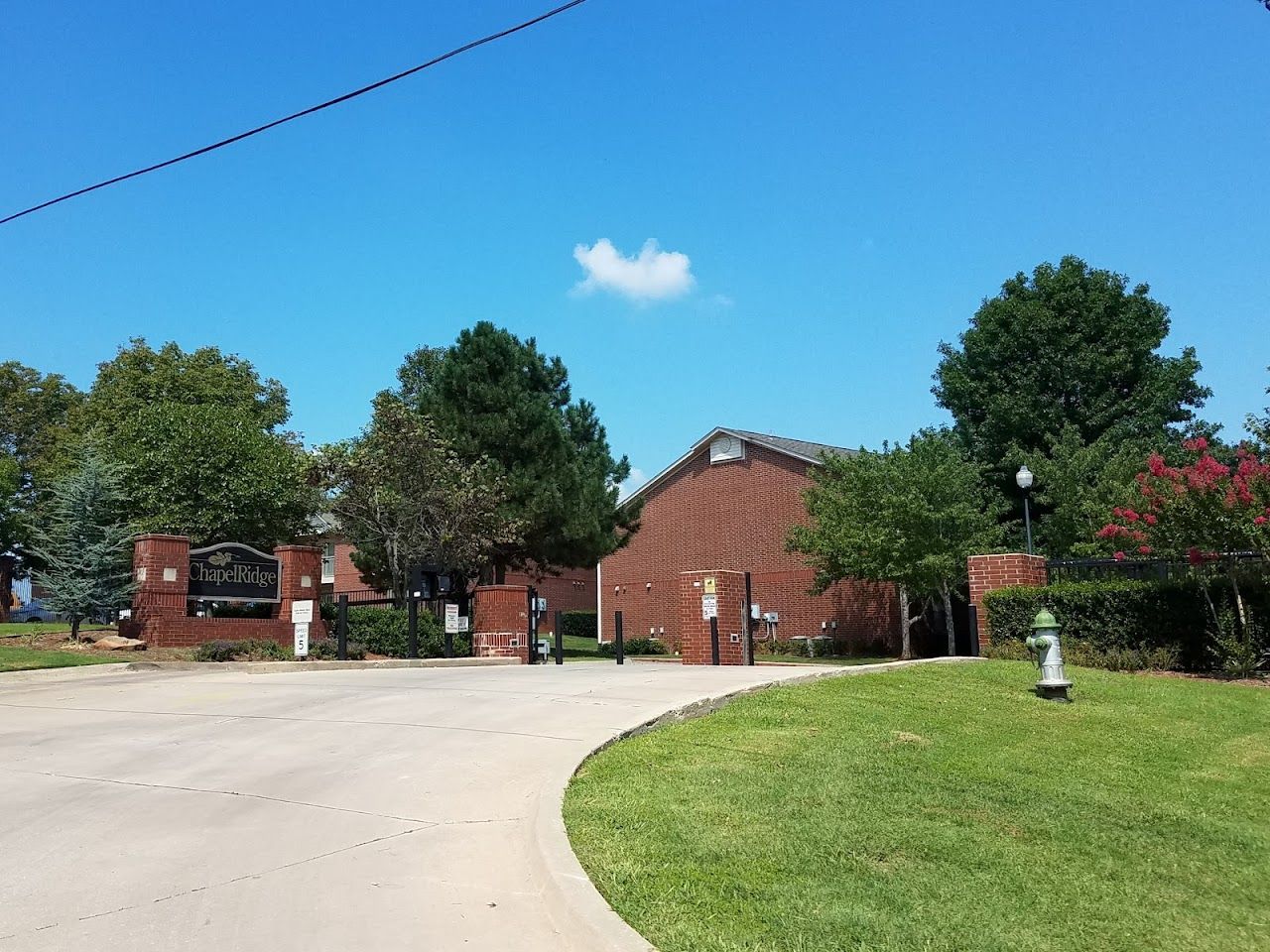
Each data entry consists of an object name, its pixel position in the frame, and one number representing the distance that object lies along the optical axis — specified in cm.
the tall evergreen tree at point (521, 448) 2748
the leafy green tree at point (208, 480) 2528
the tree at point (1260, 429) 1661
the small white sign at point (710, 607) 1789
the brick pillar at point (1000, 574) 1625
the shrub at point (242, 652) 1883
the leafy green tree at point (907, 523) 2594
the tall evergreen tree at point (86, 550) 2159
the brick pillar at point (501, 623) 2247
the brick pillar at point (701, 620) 1816
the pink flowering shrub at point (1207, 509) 1371
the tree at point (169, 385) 3753
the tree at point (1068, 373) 3253
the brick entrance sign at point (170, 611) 2042
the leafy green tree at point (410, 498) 2511
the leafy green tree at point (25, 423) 4109
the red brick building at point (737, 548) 3206
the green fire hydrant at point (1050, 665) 1083
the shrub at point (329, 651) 2030
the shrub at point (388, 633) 2214
